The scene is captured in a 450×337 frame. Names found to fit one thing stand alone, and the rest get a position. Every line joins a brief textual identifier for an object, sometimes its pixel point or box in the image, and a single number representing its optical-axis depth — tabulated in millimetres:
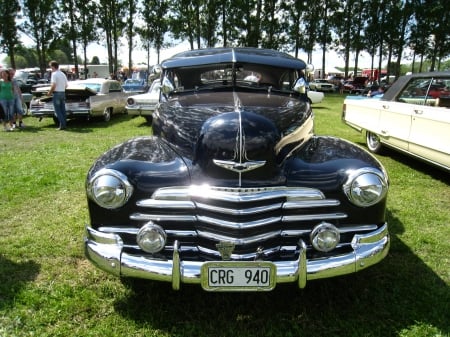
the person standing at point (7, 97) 10773
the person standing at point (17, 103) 11094
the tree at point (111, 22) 31781
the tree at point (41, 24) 30062
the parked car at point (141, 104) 11445
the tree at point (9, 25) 29797
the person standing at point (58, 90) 10492
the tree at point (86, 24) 30922
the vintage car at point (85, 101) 11547
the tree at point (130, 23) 32500
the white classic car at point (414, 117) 5638
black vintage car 2535
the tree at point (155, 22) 33750
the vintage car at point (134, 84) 23781
